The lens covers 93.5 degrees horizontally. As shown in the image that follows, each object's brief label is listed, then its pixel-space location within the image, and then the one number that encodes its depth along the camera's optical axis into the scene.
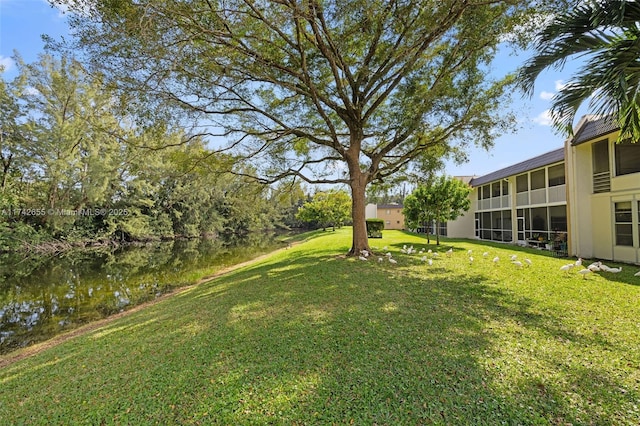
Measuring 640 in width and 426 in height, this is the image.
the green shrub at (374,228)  23.41
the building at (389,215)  46.41
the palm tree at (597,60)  4.55
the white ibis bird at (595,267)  8.20
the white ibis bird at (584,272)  7.72
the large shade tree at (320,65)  7.19
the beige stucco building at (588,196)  10.73
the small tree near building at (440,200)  15.19
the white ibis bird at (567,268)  8.25
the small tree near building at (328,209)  36.92
